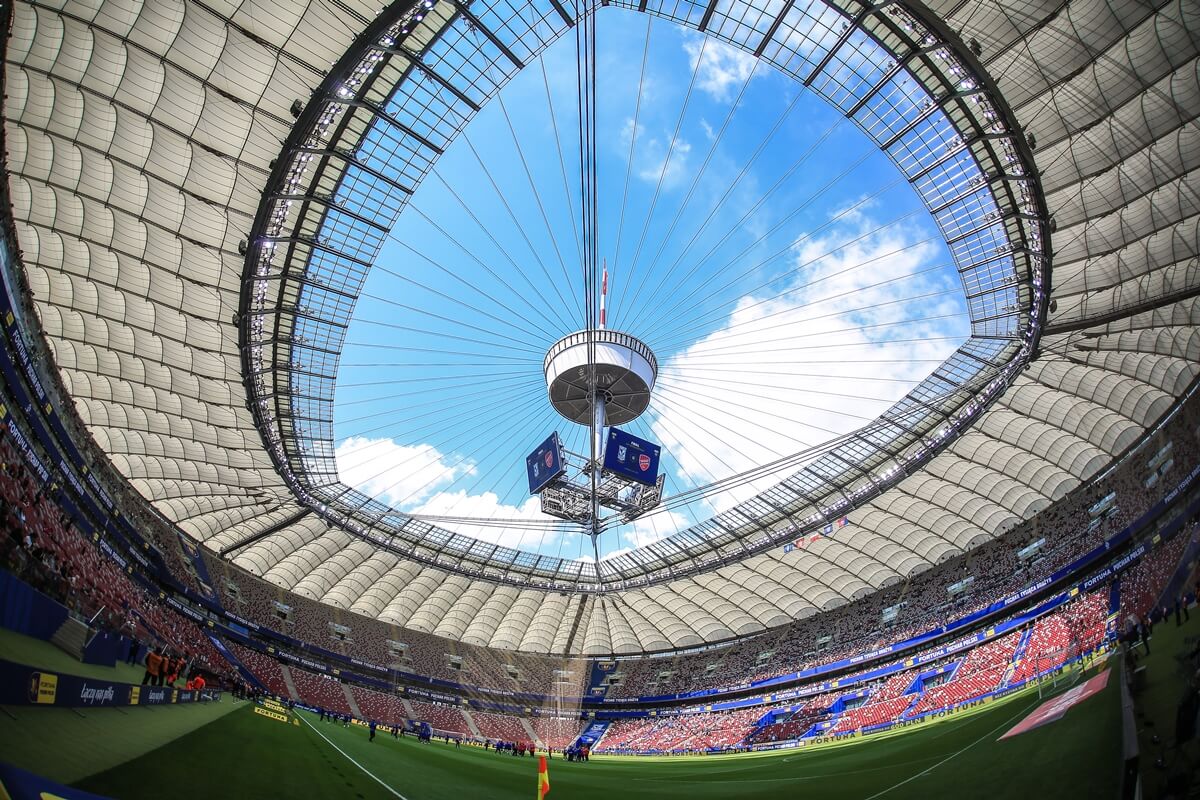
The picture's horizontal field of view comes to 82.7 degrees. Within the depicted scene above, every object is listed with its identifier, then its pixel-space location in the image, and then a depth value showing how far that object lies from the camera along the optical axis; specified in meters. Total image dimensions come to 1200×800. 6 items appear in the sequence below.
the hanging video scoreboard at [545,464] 45.84
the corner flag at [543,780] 11.18
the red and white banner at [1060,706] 16.34
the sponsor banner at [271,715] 32.77
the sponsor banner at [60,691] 10.45
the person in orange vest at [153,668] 21.16
